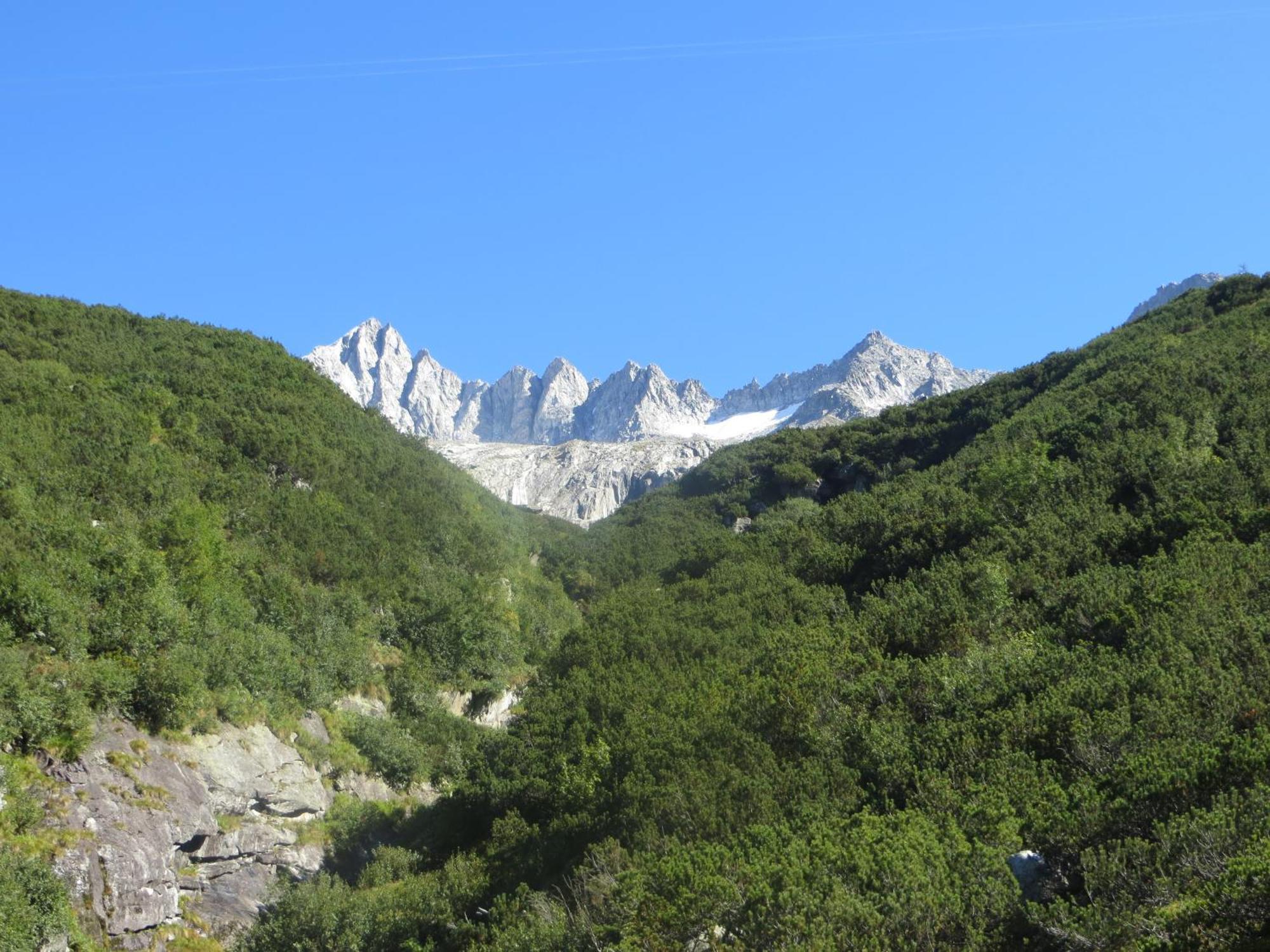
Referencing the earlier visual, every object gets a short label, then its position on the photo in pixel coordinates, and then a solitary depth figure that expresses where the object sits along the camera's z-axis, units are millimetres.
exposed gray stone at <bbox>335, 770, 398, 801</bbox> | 40688
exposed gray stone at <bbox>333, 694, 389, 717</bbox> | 45438
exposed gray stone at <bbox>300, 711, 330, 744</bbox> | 41438
